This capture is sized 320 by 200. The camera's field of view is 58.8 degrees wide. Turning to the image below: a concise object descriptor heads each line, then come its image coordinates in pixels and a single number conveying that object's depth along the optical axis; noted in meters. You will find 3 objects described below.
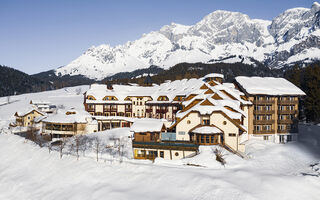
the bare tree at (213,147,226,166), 39.29
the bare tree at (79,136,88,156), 49.44
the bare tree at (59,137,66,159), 46.29
